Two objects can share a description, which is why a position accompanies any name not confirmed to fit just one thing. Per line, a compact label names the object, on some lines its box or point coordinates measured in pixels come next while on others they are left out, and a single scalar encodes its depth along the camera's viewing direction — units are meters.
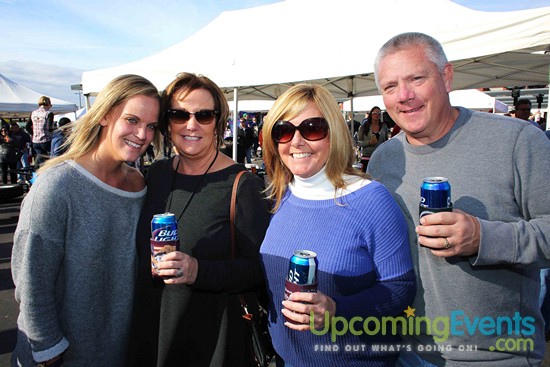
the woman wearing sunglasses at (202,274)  1.57
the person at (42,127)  8.67
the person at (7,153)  9.94
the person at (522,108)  6.06
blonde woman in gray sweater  1.46
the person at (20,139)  10.93
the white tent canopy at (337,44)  3.81
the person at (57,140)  7.08
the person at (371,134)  8.16
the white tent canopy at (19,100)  15.12
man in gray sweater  1.25
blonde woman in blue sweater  1.33
